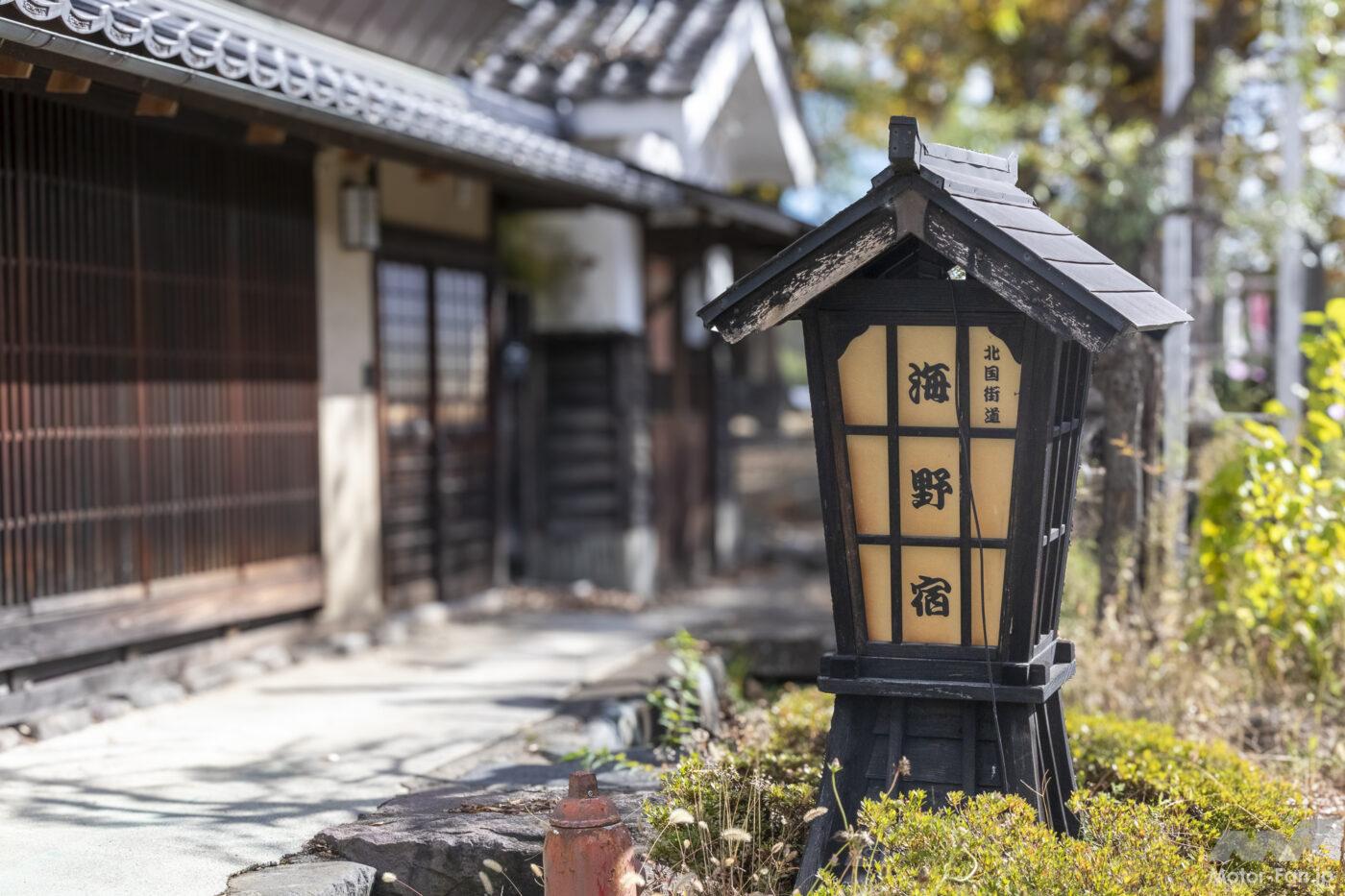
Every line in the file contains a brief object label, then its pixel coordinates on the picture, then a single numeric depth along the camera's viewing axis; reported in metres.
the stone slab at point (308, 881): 4.75
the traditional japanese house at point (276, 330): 7.08
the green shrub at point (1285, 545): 7.19
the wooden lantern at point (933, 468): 4.95
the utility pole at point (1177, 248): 8.42
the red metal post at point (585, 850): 4.59
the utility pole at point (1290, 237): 12.48
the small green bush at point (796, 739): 5.92
